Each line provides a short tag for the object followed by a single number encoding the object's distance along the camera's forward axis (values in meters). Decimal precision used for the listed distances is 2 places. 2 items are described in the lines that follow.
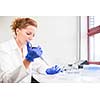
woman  1.60
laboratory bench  1.60
